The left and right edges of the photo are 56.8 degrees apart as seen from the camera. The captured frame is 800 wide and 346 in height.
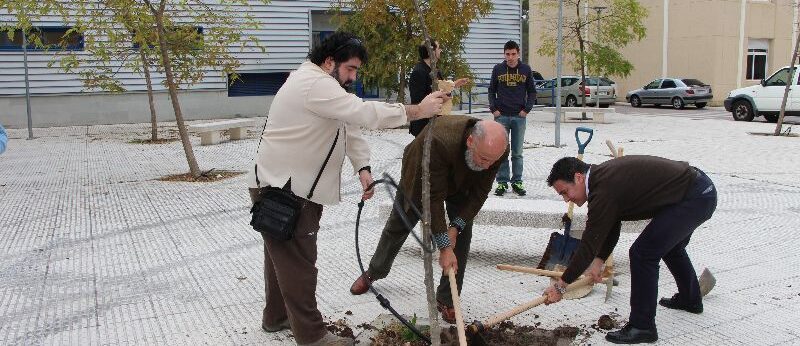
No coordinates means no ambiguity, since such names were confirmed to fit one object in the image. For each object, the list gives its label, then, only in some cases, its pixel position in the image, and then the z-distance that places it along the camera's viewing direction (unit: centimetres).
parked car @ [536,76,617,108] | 2791
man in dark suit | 379
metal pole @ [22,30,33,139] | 1545
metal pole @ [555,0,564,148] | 1277
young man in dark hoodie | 831
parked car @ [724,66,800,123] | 1927
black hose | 384
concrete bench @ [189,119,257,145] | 1399
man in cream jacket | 354
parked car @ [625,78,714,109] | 2792
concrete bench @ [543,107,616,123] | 1948
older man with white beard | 374
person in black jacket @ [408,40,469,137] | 756
